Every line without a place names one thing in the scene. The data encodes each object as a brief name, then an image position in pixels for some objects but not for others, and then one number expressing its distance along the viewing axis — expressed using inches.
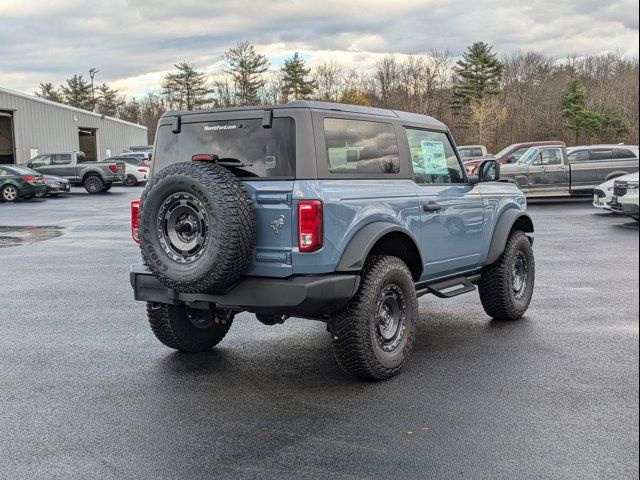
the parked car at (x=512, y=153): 1001.5
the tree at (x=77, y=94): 3535.9
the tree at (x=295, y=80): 2500.0
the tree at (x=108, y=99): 3597.4
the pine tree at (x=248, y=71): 2415.1
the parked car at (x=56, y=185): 1134.4
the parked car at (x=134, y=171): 1512.1
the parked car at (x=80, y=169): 1250.6
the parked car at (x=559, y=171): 866.1
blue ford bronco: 181.6
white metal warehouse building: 1596.9
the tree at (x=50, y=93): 3593.8
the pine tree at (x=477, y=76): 2556.6
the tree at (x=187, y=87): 2874.0
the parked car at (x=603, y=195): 670.0
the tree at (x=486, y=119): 2341.3
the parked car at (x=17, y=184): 1049.5
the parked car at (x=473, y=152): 1300.4
